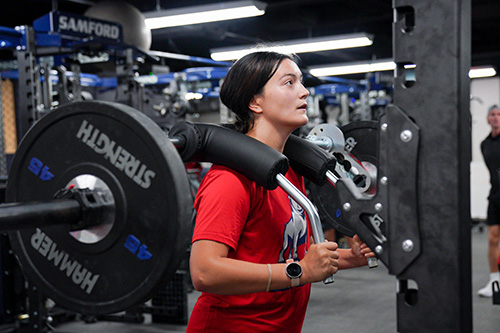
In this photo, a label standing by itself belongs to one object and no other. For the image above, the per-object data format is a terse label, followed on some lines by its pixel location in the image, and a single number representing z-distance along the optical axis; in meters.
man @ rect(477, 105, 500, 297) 4.90
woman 1.32
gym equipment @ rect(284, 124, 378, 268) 1.59
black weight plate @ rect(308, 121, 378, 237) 2.07
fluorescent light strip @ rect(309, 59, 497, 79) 10.23
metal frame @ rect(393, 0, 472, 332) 0.97
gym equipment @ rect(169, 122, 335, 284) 1.31
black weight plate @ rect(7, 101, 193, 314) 1.21
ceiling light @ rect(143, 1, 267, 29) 6.37
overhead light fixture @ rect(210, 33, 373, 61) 8.00
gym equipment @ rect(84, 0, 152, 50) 6.08
